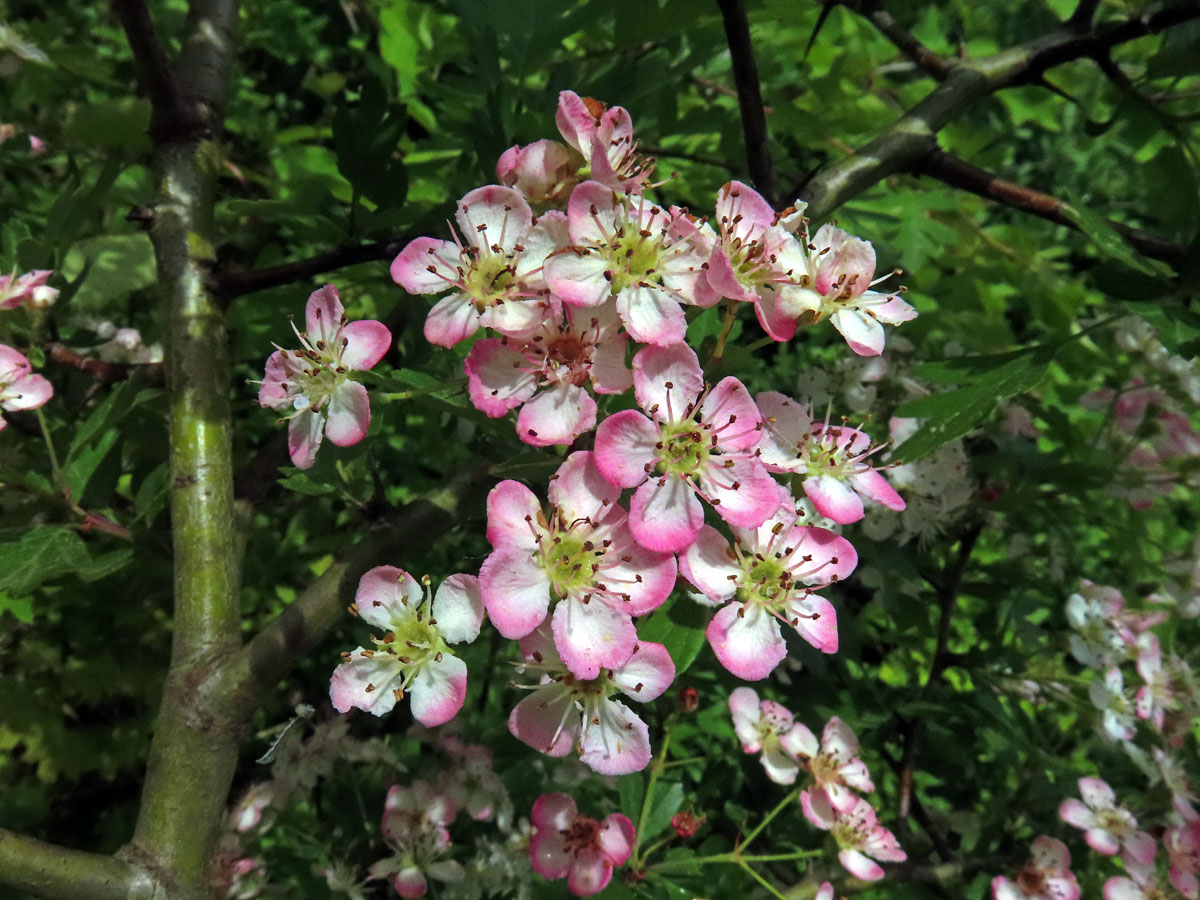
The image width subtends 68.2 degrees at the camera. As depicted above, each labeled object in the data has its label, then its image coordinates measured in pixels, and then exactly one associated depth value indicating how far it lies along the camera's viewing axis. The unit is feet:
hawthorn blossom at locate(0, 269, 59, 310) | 0.36
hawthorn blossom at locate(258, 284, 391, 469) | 0.27
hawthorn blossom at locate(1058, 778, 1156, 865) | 0.47
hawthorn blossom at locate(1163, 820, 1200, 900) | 0.46
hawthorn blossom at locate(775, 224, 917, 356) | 0.28
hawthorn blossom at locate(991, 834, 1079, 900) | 0.44
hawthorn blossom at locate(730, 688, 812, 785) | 0.45
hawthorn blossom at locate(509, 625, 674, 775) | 0.26
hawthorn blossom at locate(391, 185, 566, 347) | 0.26
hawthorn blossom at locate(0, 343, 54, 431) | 0.34
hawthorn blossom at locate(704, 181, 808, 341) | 0.27
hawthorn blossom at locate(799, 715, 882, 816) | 0.43
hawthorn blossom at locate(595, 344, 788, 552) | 0.25
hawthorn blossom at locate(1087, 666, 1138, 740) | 0.47
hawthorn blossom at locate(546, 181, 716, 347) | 0.25
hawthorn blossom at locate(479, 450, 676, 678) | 0.24
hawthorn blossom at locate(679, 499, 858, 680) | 0.27
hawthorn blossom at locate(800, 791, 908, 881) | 0.41
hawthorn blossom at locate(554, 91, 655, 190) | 0.27
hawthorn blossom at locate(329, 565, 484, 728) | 0.26
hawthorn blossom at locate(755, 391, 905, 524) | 0.28
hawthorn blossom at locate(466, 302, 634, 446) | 0.25
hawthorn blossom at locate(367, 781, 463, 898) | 0.41
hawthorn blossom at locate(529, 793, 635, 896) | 0.35
